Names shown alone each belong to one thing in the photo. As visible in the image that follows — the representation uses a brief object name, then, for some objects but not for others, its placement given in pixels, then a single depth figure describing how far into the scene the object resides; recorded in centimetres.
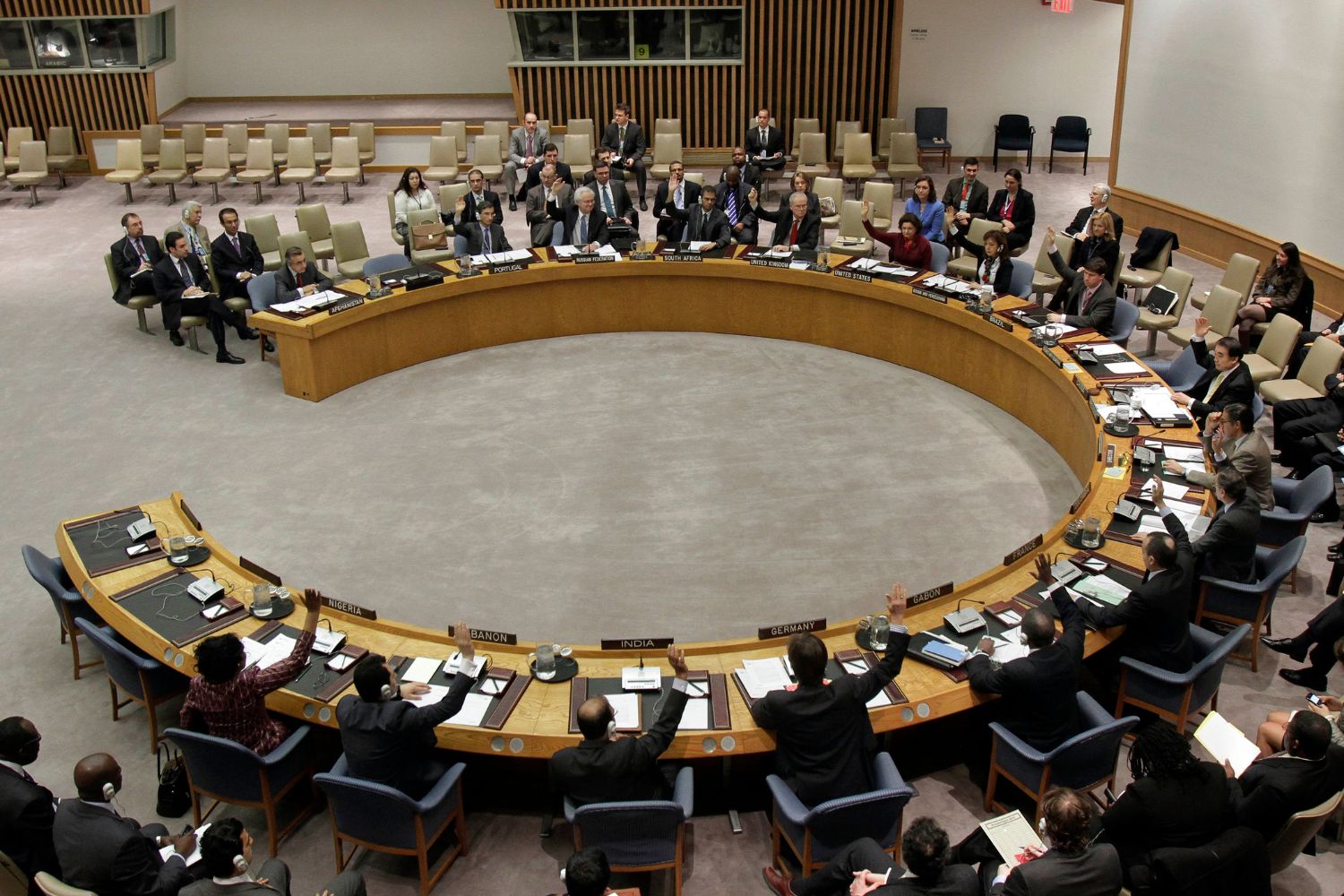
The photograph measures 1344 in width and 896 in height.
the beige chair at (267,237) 1221
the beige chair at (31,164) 1634
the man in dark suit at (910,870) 411
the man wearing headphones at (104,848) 446
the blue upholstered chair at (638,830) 478
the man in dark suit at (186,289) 1108
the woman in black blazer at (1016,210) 1228
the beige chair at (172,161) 1619
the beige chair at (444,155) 1606
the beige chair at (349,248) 1178
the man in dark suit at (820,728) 506
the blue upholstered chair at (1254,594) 644
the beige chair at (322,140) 1684
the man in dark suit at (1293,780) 474
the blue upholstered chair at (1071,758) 524
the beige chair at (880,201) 1337
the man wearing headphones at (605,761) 492
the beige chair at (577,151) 1612
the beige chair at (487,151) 1620
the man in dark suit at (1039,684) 527
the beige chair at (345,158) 1623
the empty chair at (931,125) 1753
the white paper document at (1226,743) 512
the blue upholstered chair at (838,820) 480
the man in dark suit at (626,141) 1563
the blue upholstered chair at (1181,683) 574
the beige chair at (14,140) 1705
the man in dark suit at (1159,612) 577
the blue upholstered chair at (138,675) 594
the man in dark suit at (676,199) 1258
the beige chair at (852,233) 1195
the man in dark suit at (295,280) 1072
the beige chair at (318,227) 1266
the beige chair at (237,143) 1691
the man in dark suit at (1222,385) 832
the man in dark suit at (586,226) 1187
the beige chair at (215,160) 1620
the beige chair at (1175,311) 1026
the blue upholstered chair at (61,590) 651
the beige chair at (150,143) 1686
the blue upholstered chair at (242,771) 521
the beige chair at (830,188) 1363
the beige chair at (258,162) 1612
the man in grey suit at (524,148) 1549
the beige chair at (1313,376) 888
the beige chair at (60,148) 1712
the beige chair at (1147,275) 1129
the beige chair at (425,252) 1197
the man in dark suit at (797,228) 1168
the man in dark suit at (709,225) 1192
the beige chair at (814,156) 1619
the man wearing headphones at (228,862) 419
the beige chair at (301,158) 1616
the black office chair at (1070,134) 1730
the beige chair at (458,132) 1680
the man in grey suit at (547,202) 1263
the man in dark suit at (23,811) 468
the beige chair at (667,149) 1628
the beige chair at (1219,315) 994
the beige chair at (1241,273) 1053
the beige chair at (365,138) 1684
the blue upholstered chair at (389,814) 493
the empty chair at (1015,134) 1736
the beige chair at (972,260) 1153
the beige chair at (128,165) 1614
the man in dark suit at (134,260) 1141
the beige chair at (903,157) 1597
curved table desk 579
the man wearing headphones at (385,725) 504
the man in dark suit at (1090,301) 960
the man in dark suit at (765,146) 1559
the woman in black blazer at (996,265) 1042
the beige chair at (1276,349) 928
